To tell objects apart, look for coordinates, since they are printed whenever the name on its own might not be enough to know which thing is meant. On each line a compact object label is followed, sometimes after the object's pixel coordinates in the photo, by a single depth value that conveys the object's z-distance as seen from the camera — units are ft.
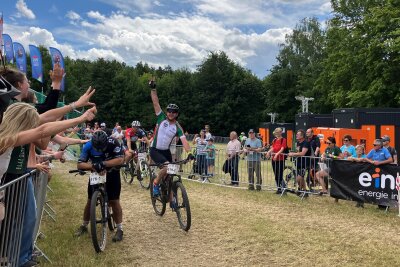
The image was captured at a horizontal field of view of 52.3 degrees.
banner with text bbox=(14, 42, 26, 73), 83.97
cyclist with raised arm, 25.03
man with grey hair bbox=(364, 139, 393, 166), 31.53
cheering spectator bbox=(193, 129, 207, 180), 47.14
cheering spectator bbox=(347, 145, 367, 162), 35.81
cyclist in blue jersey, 19.71
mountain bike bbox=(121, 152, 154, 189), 39.14
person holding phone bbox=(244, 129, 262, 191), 39.40
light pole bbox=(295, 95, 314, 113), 107.08
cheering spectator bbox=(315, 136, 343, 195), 34.06
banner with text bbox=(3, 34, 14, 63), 86.07
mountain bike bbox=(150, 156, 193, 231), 22.79
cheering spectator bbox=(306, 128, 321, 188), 35.19
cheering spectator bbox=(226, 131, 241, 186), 42.37
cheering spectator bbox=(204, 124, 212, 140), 50.03
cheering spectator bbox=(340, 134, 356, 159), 37.76
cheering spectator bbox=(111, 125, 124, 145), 54.49
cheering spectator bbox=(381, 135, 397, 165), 35.37
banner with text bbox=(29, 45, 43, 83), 80.64
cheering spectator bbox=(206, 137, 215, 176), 46.68
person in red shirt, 37.37
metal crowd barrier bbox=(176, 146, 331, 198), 35.09
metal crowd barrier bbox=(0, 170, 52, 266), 12.27
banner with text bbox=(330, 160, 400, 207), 29.53
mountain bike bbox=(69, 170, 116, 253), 18.88
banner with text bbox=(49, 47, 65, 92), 76.95
